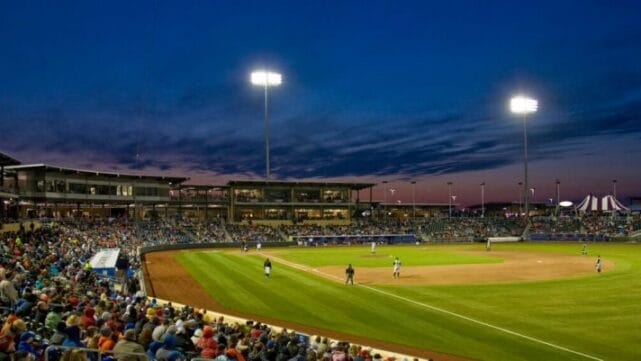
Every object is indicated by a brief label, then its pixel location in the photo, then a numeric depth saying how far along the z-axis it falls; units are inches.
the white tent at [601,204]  3378.4
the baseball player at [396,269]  1344.7
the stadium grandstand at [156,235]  406.6
